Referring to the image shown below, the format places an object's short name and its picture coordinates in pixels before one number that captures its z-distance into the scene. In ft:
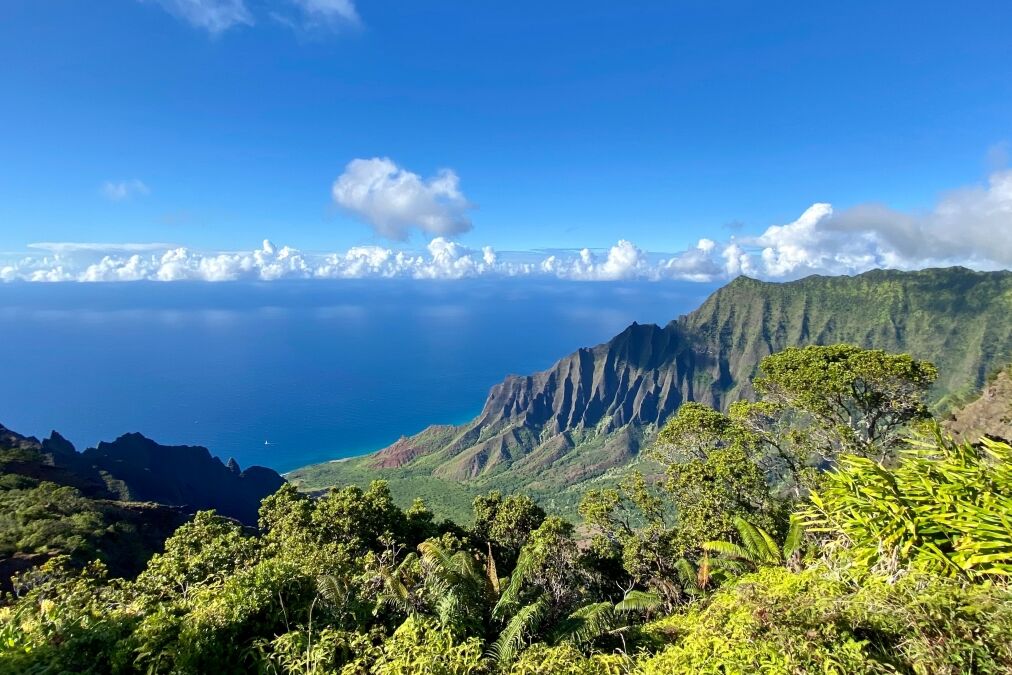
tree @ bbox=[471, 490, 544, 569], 65.16
